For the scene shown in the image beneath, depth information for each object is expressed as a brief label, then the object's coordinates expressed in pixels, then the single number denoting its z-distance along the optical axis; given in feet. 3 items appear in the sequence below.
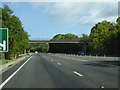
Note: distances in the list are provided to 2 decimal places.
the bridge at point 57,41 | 214.38
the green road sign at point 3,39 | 28.08
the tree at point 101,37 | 149.74
